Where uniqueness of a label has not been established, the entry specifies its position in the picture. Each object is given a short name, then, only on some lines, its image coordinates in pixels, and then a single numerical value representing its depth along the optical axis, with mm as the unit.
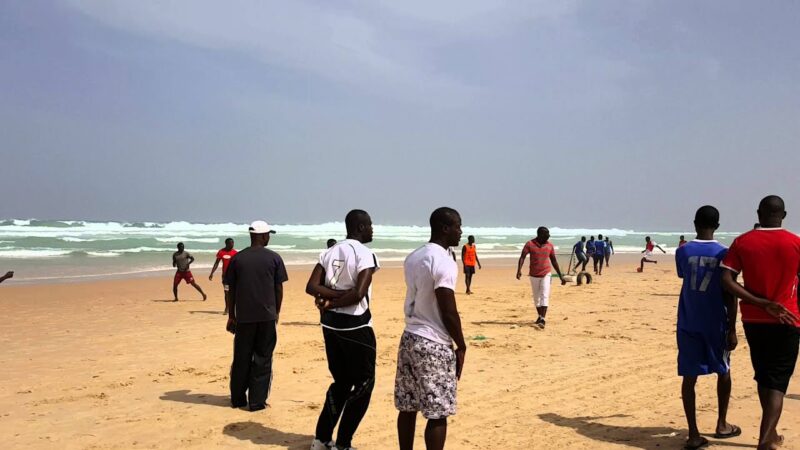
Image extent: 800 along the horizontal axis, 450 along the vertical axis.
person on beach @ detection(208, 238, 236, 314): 13328
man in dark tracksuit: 6117
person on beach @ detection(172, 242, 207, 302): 15092
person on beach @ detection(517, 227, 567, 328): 10961
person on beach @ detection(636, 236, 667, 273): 25694
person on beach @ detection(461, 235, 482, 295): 17344
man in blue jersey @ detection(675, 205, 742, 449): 4758
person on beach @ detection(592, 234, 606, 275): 24438
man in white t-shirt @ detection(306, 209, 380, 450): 4672
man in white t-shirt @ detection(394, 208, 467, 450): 3850
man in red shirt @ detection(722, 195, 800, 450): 4387
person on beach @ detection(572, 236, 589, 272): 22359
